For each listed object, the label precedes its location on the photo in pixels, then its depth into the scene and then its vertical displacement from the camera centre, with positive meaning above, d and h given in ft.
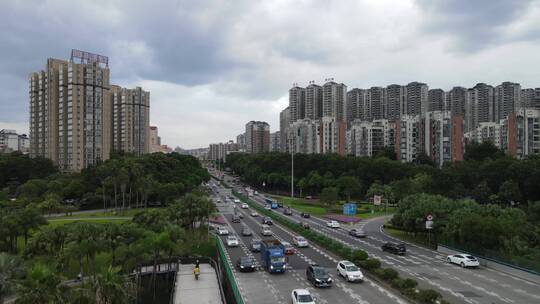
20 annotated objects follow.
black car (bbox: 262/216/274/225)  233.43 -37.50
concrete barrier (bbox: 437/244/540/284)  109.85 -32.17
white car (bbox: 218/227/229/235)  197.07 -36.51
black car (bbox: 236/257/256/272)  119.85 -31.65
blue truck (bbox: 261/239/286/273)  116.57 -28.97
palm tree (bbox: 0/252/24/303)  61.57 -17.93
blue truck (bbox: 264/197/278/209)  316.72 -39.14
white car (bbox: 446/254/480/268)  125.39 -31.88
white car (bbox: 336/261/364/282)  105.70 -30.02
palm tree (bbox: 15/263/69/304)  60.03 -19.57
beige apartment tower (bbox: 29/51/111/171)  409.69 +40.99
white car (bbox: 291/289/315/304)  82.43 -28.24
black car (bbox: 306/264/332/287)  100.68 -29.72
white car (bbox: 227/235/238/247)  164.76 -34.66
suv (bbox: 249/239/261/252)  155.01 -34.05
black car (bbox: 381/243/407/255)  146.51 -32.98
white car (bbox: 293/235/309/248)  158.51 -33.37
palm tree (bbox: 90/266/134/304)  69.56 -22.24
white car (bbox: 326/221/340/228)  221.25 -37.13
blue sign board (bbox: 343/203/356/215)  242.17 -31.74
